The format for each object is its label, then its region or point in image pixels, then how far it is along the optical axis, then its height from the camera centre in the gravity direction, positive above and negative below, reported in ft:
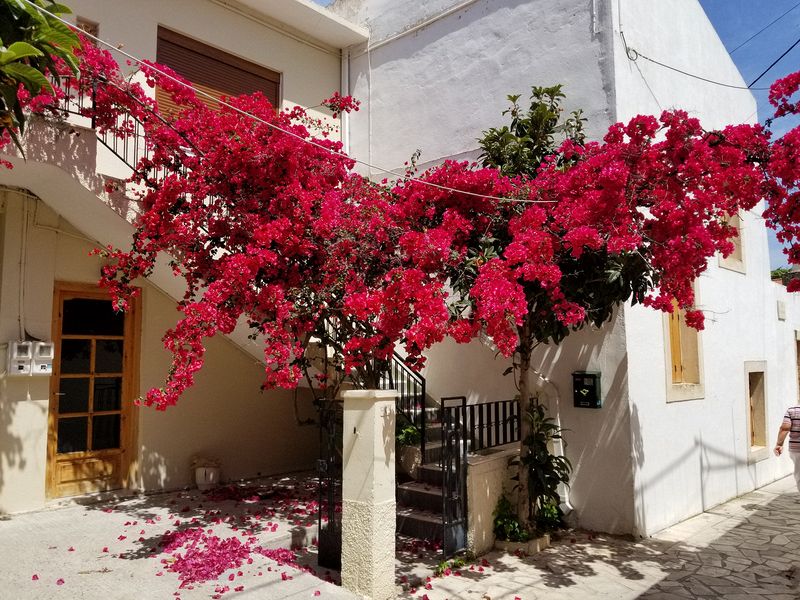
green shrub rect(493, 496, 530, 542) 18.80 -5.39
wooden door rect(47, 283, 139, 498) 21.61 -1.43
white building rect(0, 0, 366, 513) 19.70 +1.12
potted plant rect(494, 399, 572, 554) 18.81 -4.50
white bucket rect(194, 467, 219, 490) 24.17 -4.95
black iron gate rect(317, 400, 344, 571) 16.25 -4.07
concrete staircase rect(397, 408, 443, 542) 19.20 -5.01
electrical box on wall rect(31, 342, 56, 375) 19.94 -0.09
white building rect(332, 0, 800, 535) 21.38 +3.83
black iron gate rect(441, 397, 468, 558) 17.11 -3.78
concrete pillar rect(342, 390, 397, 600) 14.24 -3.41
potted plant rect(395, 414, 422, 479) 21.85 -3.53
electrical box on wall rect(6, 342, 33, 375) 19.51 -0.10
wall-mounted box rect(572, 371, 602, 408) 21.11 -1.29
